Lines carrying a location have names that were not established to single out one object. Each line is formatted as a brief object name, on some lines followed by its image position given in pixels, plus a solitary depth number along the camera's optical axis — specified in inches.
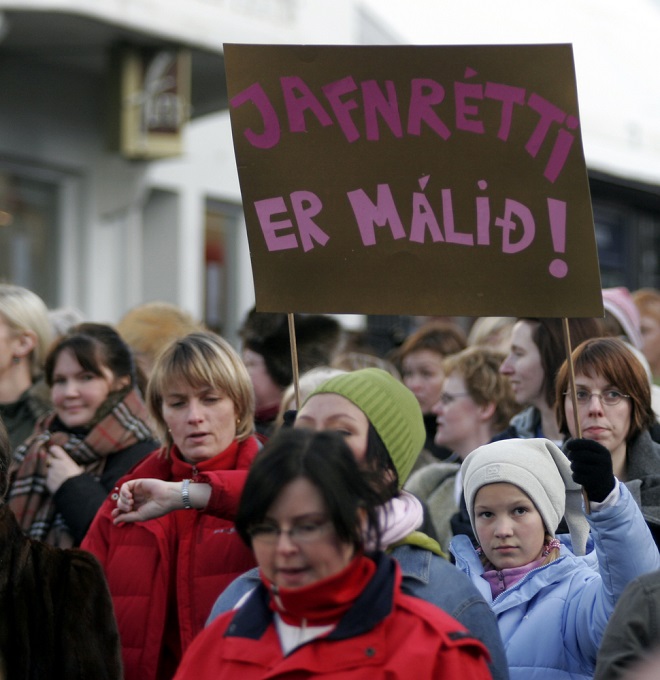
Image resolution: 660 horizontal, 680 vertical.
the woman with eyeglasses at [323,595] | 211.2
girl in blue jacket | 268.8
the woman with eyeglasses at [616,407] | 337.7
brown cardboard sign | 310.5
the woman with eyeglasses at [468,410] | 433.1
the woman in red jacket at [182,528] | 313.1
